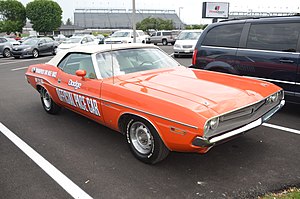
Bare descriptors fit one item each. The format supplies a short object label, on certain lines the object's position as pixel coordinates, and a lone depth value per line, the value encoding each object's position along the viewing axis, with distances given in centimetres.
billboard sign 3538
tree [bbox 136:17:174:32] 6259
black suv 494
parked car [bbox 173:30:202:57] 1683
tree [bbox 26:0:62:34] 6066
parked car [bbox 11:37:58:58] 1903
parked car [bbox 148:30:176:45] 3306
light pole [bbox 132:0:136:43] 2145
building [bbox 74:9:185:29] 8512
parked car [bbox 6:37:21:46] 2122
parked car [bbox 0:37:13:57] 2050
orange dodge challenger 297
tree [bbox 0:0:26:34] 5906
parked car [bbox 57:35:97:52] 1909
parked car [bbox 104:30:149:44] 2137
